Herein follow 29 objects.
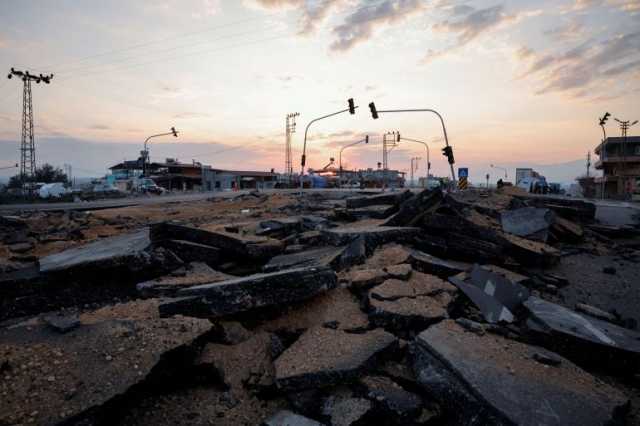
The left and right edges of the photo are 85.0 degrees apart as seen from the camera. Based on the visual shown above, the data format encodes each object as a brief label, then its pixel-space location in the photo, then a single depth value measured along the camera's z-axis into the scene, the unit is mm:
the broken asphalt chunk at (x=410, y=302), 3260
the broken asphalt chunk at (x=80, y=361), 2176
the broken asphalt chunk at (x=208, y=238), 5266
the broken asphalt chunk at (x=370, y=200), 9836
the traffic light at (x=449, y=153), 19912
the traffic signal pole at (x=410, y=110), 21919
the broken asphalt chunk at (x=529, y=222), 7109
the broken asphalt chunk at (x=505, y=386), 2090
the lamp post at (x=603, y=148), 40406
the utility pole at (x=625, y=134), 42375
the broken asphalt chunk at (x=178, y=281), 4133
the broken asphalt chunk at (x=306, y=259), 4839
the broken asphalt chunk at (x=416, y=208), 6457
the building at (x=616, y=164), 44450
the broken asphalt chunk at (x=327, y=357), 2541
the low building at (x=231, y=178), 63788
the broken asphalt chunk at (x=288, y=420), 2312
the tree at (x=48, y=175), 56094
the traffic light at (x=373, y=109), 22594
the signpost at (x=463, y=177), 25672
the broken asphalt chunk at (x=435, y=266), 4625
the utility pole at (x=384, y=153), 56188
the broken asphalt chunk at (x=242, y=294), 3318
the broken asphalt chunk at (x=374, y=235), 5543
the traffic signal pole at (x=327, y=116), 23656
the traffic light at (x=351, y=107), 23656
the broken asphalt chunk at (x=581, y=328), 2908
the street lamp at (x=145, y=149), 38594
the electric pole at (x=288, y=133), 46031
